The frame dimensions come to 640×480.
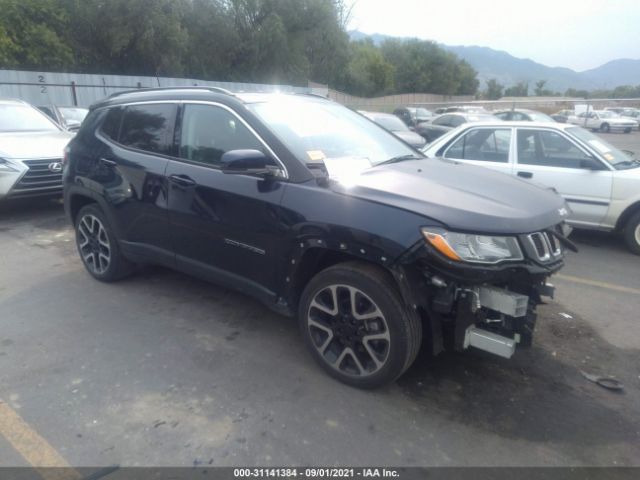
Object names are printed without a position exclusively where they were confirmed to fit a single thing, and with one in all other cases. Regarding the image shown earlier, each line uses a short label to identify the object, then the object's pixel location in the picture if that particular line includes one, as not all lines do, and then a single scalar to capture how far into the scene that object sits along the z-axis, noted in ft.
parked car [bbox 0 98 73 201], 23.32
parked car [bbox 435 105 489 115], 76.24
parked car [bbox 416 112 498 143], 58.80
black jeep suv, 9.31
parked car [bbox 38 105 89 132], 37.14
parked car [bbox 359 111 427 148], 45.98
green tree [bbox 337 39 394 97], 189.37
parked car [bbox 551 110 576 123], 88.88
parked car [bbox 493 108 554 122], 54.80
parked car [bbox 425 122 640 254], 19.80
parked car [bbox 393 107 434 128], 79.04
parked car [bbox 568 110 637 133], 101.96
